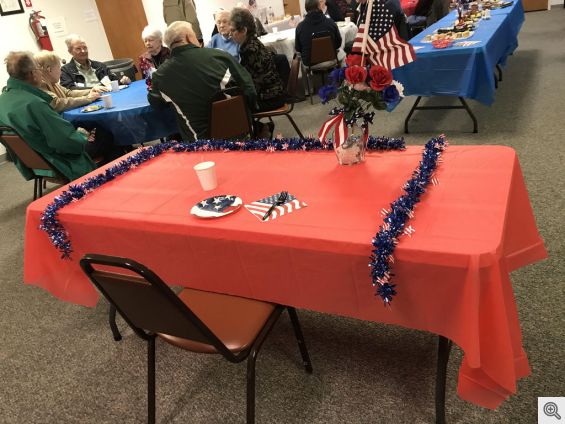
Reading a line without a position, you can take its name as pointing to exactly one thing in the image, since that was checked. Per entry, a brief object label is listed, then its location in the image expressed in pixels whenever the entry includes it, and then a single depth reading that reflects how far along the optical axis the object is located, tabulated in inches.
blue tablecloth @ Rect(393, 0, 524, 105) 123.0
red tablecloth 41.5
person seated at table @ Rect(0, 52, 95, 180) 103.3
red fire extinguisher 208.7
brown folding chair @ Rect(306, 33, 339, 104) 185.9
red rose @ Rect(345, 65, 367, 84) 55.2
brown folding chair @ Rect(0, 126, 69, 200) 106.3
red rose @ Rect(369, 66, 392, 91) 54.4
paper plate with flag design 54.2
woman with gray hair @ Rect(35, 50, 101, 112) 123.3
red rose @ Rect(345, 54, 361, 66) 57.8
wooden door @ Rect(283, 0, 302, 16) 303.4
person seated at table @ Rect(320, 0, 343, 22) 249.9
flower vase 61.8
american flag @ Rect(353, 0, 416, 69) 56.0
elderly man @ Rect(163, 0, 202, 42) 253.4
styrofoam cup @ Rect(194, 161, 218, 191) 61.5
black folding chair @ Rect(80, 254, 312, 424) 42.1
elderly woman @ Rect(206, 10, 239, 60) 170.2
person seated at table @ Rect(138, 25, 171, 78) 140.6
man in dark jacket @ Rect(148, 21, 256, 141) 104.7
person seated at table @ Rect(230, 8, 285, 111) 125.7
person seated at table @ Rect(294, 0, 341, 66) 186.9
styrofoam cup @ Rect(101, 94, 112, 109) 124.0
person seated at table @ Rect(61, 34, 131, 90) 155.3
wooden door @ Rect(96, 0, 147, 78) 252.7
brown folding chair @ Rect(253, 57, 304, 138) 132.6
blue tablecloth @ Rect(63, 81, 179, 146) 120.5
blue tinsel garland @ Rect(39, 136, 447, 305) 42.4
